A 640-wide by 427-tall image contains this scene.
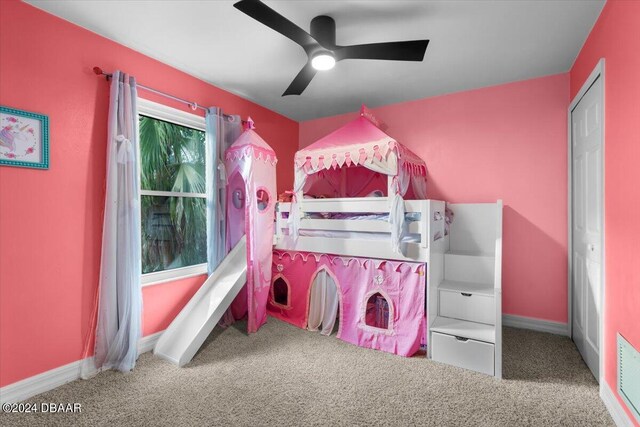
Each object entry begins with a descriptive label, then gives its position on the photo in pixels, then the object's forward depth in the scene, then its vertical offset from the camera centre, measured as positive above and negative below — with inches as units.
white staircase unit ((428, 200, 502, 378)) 89.4 -28.7
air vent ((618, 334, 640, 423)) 60.2 -34.8
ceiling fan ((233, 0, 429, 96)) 73.7 +44.0
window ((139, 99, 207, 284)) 110.7 +7.4
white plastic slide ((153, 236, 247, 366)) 97.2 -36.0
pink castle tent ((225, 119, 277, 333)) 116.8 +0.2
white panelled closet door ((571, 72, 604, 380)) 83.4 -3.7
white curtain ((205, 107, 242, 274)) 121.6 +9.9
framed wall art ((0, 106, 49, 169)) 74.7 +19.1
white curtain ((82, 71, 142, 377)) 89.3 -10.7
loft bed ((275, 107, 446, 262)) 99.9 +0.5
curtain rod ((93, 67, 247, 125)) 90.0 +42.5
